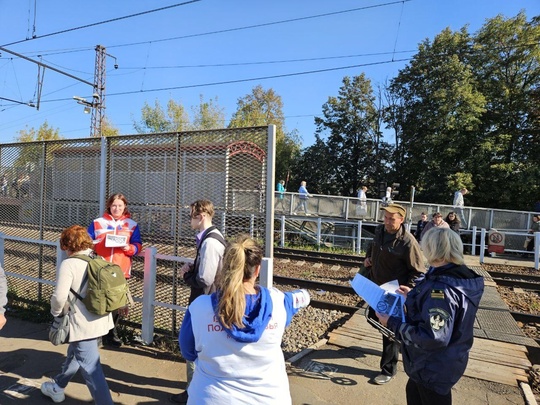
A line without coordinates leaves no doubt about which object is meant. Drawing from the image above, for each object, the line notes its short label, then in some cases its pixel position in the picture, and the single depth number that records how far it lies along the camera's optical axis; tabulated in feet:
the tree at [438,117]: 100.83
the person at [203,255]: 11.29
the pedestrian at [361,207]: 65.67
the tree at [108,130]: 112.78
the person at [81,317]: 10.39
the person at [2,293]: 9.99
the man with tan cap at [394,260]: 13.58
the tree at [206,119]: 129.70
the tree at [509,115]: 93.45
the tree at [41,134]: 133.59
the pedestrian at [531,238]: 54.86
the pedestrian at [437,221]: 30.04
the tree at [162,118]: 124.57
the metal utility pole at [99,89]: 95.09
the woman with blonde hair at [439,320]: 7.69
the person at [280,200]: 66.39
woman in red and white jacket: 15.16
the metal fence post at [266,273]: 13.00
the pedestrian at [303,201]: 65.28
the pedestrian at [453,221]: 41.01
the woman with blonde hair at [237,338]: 6.20
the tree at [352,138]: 129.08
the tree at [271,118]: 133.90
